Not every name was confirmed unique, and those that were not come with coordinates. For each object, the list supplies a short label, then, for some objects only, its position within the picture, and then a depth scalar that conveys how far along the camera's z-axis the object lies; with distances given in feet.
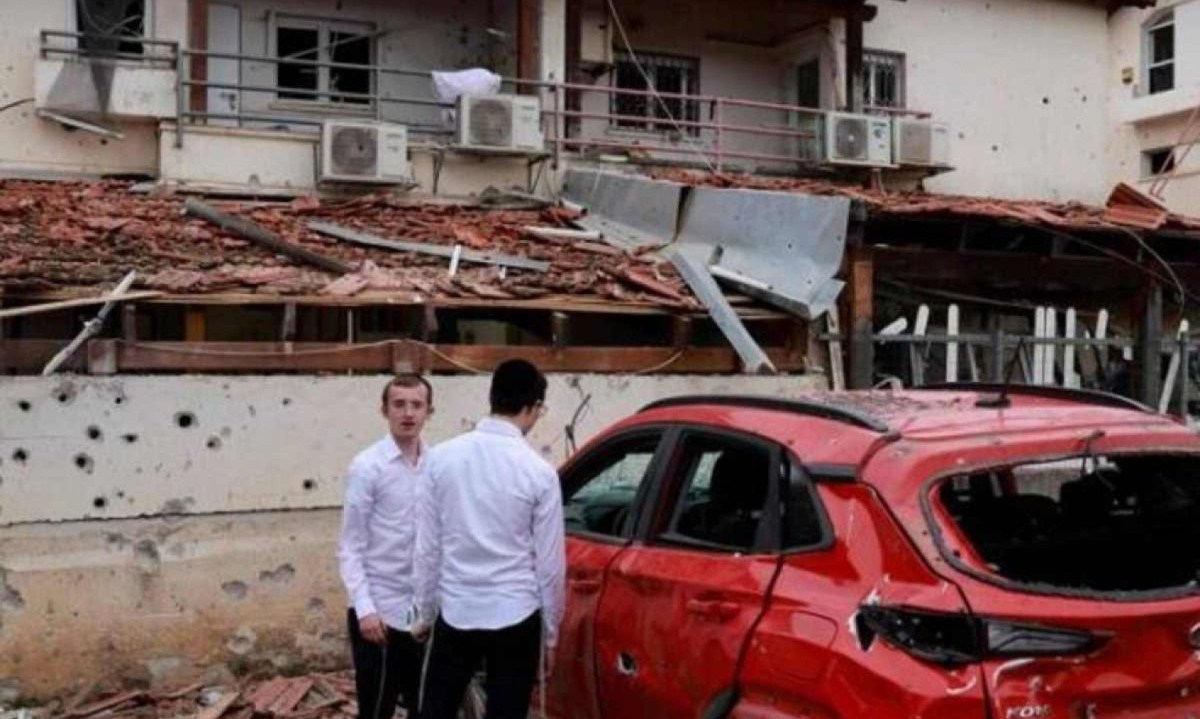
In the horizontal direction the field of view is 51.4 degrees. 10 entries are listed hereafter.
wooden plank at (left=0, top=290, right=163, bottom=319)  23.52
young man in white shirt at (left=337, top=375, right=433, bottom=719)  16.01
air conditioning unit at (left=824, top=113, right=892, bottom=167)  50.31
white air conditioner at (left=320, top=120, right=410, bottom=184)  40.73
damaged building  24.26
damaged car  10.46
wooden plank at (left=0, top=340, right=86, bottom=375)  23.88
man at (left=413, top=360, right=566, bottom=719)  13.37
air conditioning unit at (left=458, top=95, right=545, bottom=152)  42.86
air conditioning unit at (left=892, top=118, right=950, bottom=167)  51.85
